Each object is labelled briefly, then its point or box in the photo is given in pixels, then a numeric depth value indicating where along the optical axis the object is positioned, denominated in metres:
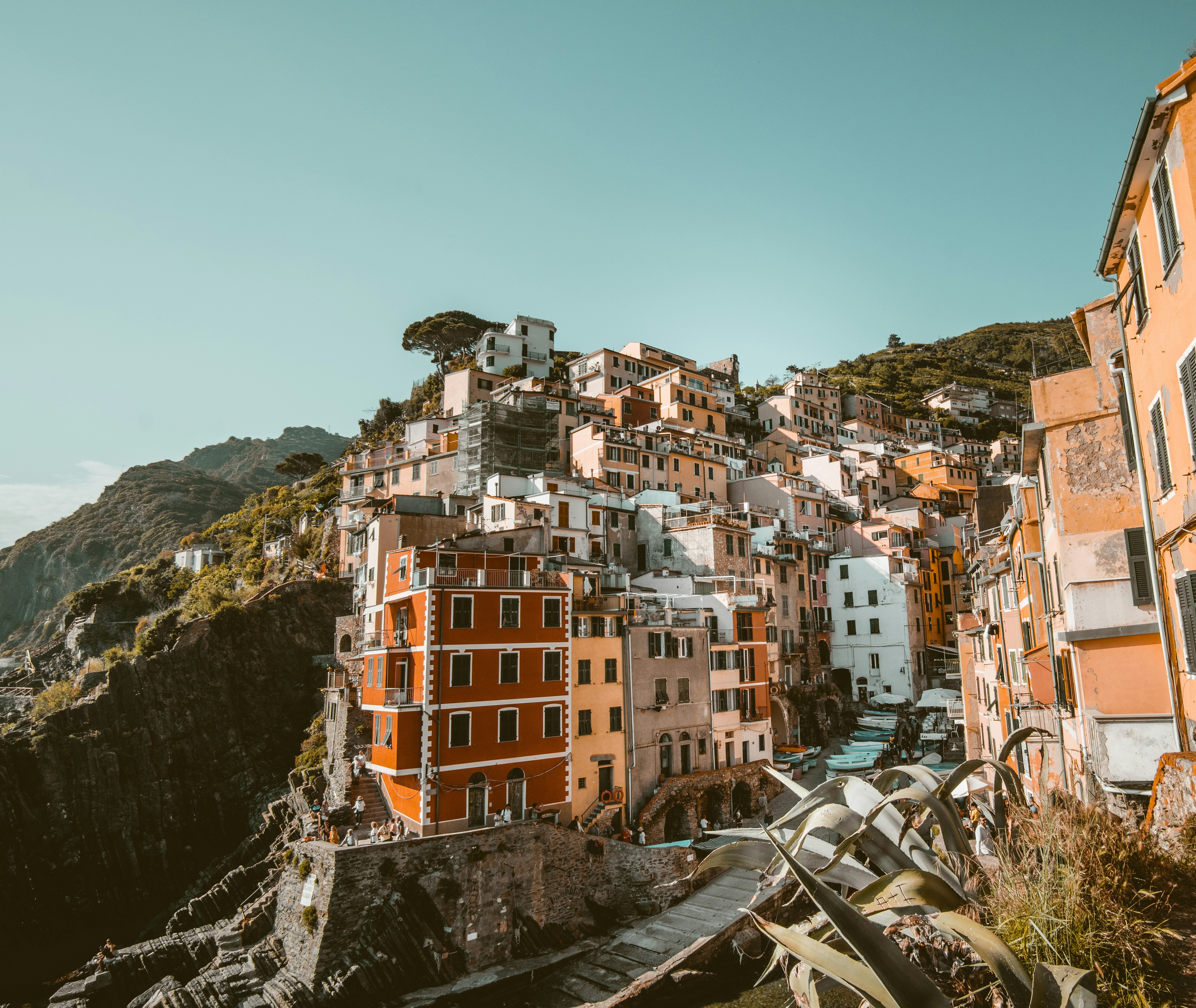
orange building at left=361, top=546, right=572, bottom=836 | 28.86
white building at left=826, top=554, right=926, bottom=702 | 53.34
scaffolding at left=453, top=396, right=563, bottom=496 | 58.72
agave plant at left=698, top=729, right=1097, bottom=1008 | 5.39
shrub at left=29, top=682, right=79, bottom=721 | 51.38
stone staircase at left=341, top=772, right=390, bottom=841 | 30.59
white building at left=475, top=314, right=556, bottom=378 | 81.31
